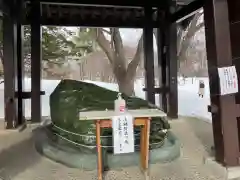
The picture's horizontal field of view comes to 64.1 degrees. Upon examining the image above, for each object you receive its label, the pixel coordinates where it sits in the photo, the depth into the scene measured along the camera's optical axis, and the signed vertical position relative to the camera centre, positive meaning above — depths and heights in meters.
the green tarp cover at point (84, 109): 2.06 -0.14
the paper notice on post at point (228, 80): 1.73 +0.13
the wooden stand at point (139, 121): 1.62 -0.21
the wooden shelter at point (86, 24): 3.01 +1.24
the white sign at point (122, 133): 1.61 -0.30
